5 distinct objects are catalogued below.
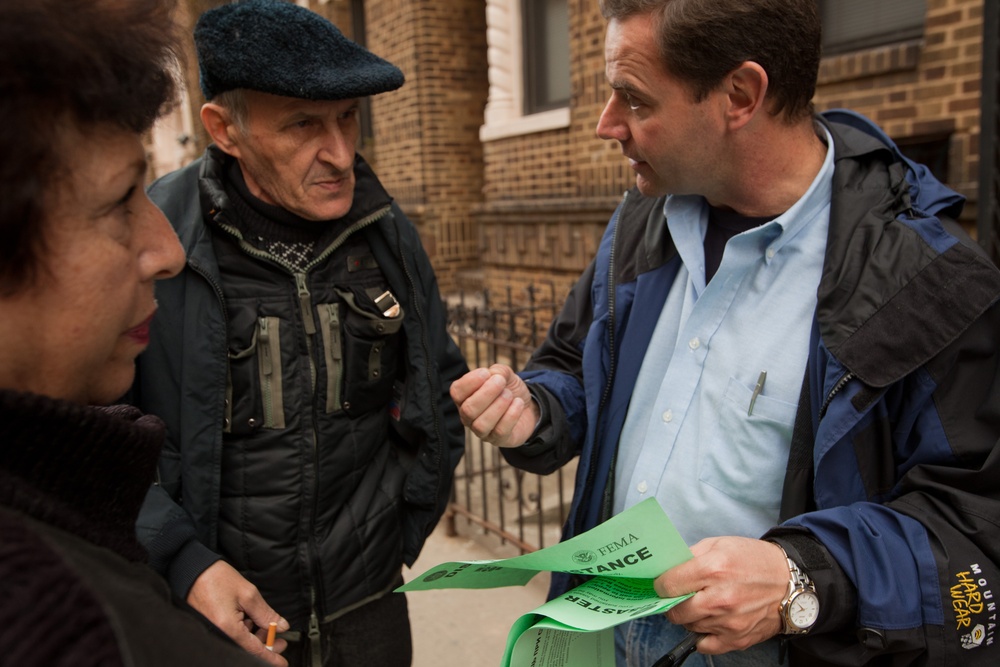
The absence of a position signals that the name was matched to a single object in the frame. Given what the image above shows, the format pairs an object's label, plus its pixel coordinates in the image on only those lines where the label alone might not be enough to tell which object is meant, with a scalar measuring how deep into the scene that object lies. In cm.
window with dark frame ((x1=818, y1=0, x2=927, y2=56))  422
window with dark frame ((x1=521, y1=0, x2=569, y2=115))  686
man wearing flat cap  173
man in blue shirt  120
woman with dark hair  58
